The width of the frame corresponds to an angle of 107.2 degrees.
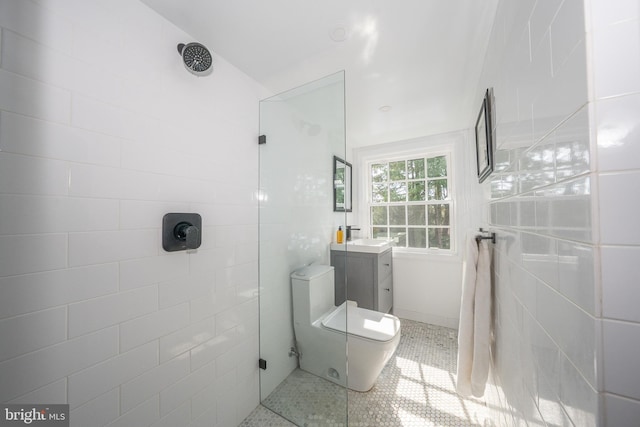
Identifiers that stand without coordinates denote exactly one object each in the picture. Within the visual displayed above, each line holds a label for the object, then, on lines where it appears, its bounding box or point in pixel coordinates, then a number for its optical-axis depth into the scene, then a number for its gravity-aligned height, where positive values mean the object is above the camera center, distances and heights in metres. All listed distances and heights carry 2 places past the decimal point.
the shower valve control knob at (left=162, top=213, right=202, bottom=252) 1.07 -0.08
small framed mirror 1.51 +0.24
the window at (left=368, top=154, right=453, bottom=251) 2.72 +0.17
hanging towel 1.19 -0.55
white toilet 1.51 -0.79
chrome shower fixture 1.09 +0.75
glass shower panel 1.48 -0.13
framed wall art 1.22 +0.43
